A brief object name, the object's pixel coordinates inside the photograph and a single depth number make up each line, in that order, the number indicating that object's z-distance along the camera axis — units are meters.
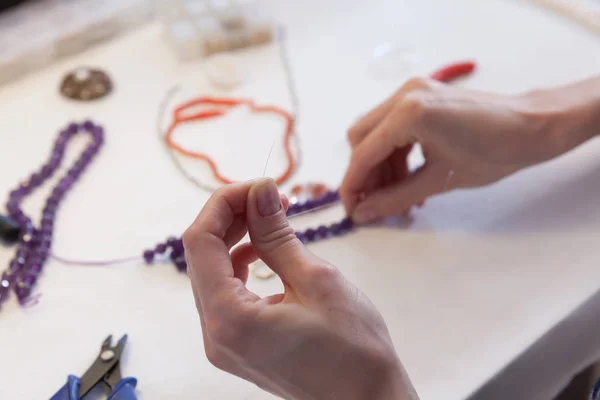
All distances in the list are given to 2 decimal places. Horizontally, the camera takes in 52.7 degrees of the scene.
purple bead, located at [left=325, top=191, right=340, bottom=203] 0.74
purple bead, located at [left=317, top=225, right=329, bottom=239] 0.70
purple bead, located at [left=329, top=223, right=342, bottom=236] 0.71
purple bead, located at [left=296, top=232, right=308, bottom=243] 0.70
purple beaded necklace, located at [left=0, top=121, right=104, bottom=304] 0.66
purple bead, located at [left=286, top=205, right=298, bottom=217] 0.73
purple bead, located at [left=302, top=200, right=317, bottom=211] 0.73
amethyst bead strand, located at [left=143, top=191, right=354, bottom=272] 0.67
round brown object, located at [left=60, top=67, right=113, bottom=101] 0.89
